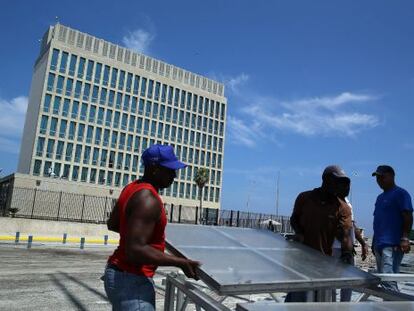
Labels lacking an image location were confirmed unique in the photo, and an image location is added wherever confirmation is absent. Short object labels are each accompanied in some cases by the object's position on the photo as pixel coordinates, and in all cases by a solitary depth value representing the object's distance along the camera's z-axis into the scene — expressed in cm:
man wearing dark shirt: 384
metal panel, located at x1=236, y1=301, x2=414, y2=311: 170
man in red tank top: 230
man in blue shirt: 481
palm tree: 7400
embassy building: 6238
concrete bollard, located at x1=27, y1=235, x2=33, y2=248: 1609
